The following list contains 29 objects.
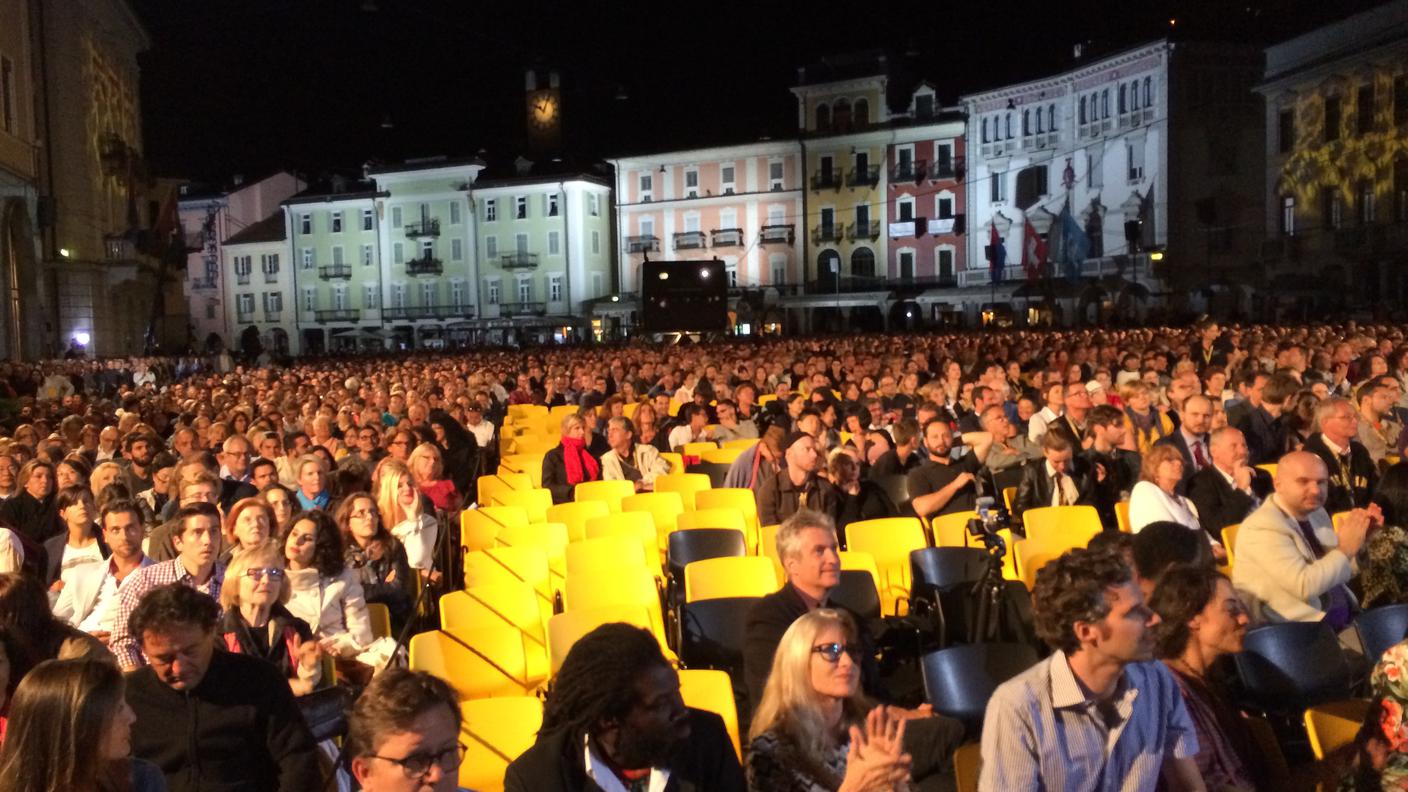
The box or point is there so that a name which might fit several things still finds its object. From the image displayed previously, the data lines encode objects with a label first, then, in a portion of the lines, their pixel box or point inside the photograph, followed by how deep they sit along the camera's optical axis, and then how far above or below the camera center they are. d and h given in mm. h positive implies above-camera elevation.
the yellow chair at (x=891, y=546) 7465 -1382
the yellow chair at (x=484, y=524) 8656 -1365
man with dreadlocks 3047 -996
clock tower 67500 +11845
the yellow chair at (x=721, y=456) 11711 -1250
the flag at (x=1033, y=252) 39381 +2317
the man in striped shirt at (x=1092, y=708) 3439 -1124
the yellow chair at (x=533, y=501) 9469 -1355
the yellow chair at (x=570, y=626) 5336 -1305
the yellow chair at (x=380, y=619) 6031 -1411
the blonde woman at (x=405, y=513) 7301 -1078
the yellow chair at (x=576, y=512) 8680 -1306
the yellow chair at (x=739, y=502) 8992 -1299
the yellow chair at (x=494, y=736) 4227 -1416
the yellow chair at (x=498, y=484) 10578 -1325
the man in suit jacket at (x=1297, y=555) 5164 -1057
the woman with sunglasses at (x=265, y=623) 4703 -1108
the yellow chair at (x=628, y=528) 8141 -1326
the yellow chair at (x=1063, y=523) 7305 -1248
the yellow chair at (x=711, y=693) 4504 -1358
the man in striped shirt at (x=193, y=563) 5359 -996
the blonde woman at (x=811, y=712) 3564 -1164
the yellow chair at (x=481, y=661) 5500 -1531
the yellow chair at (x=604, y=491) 9919 -1320
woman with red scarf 10695 -1167
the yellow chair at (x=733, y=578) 6477 -1341
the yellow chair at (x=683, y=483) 10219 -1301
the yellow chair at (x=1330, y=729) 3980 -1369
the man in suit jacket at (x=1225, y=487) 6980 -1003
